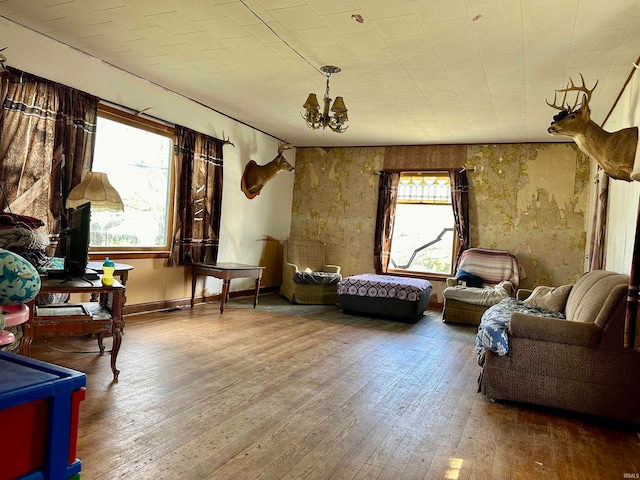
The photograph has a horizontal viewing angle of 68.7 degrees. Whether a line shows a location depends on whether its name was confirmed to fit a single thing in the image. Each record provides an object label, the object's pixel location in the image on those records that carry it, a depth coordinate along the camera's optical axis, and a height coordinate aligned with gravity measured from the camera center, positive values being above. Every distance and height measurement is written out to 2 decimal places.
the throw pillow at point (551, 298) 4.39 -0.53
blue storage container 0.70 -0.34
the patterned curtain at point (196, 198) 5.82 +0.28
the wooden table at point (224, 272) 5.69 -0.63
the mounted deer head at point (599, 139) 3.67 +0.88
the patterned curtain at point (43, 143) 3.97 +0.59
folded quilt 6.97 -0.76
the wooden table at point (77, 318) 2.79 -0.69
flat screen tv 3.11 -0.22
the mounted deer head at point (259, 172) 7.14 +0.80
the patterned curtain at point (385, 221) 7.75 +0.20
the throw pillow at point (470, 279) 6.51 -0.56
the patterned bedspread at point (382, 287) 6.06 -0.72
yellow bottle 3.13 -0.42
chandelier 4.18 +1.04
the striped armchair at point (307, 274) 7.00 -0.71
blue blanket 3.19 -0.63
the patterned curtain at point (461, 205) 7.20 +0.51
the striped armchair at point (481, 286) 6.01 -0.62
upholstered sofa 2.93 -0.77
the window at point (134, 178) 4.97 +0.43
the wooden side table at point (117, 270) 4.15 -0.51
